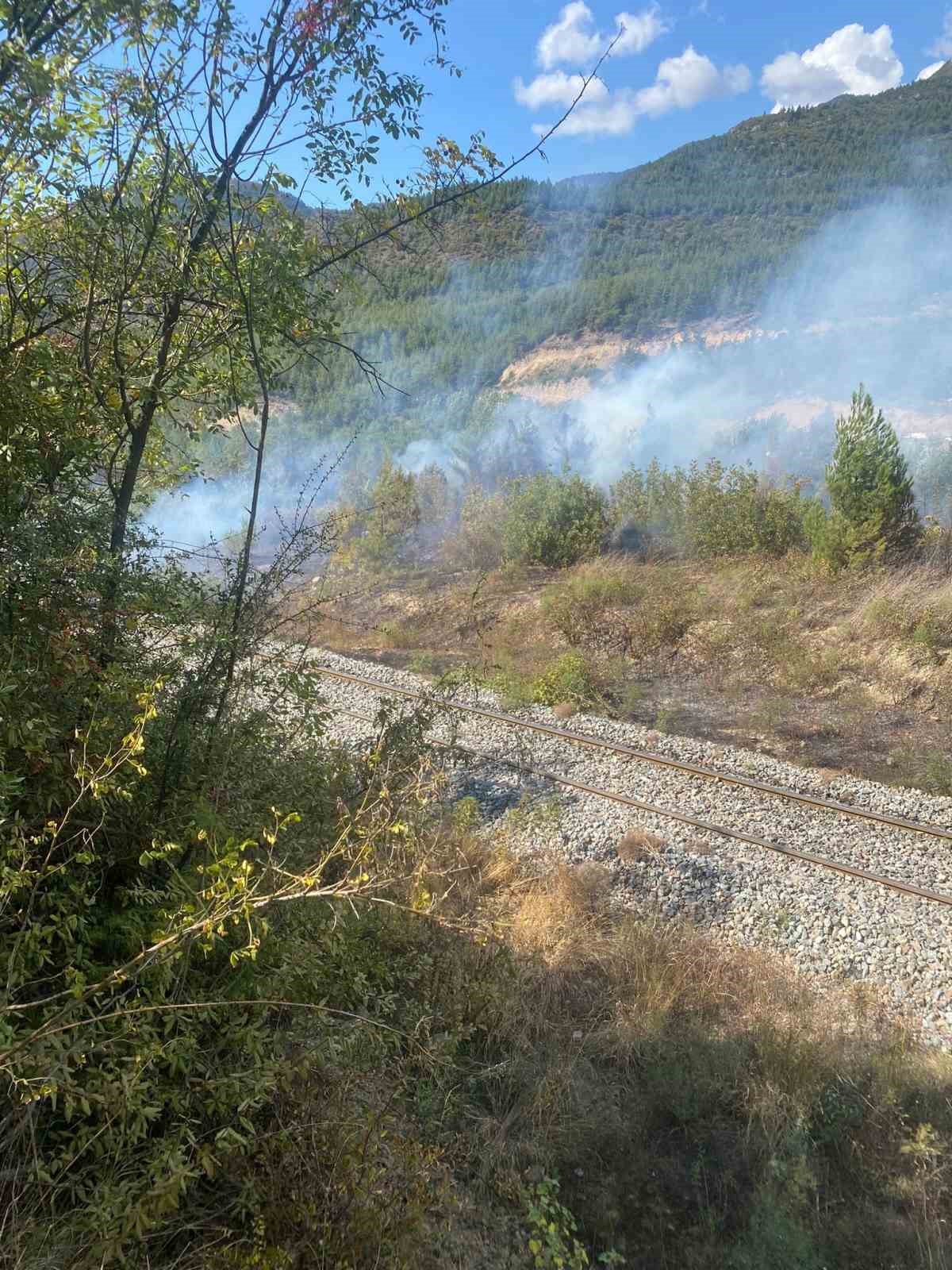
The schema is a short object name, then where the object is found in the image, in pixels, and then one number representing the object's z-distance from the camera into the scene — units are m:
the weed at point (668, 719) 10.28
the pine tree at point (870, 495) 14.24
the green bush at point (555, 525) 17.95
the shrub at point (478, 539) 18.67
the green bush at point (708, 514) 16.22
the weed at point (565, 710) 10.59
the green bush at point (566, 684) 11.16
